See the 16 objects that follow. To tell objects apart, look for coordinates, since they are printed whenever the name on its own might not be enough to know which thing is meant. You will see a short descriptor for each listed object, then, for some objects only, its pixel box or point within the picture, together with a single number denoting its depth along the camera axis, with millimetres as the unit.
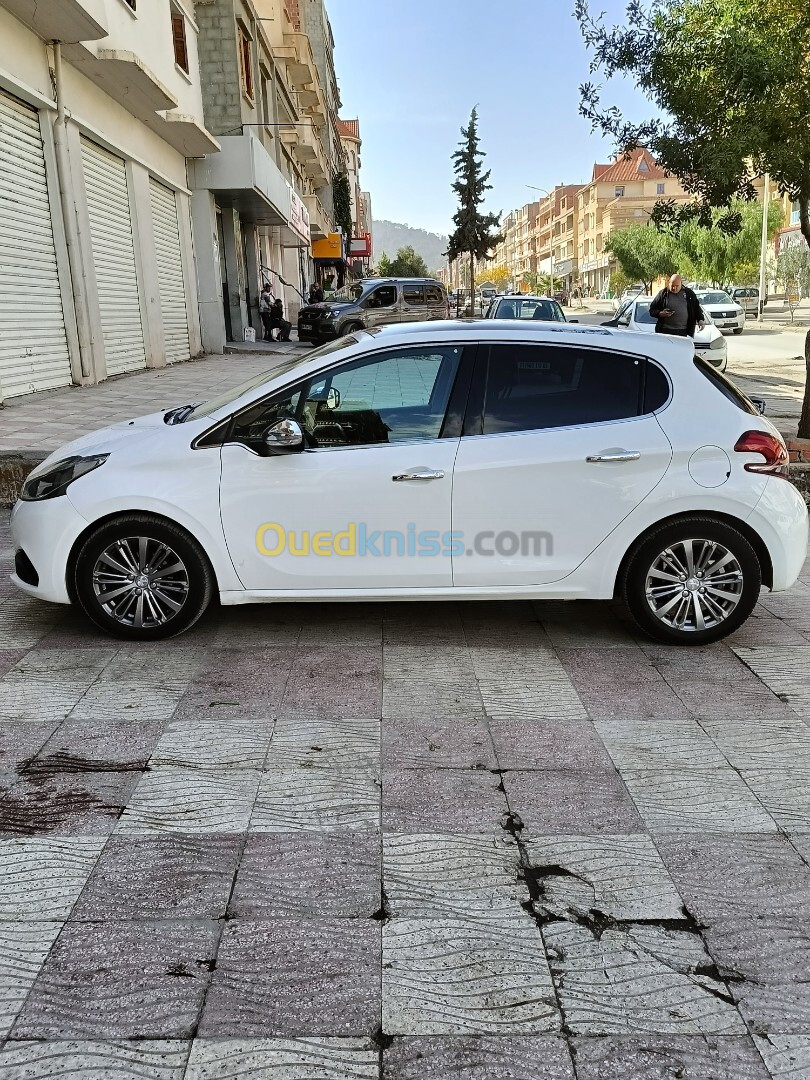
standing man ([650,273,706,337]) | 12859
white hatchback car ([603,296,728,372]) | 17453
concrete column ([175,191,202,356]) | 21359
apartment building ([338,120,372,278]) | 98025
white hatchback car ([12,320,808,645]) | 4617
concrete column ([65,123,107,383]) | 13477
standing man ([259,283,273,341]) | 29578
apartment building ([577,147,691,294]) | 112688
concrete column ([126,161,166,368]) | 17062
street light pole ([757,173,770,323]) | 44981
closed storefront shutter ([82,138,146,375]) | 14805
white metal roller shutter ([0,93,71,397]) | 11500
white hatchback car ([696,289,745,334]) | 32219
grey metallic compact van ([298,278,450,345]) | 25219
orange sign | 54281
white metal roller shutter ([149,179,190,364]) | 19125
